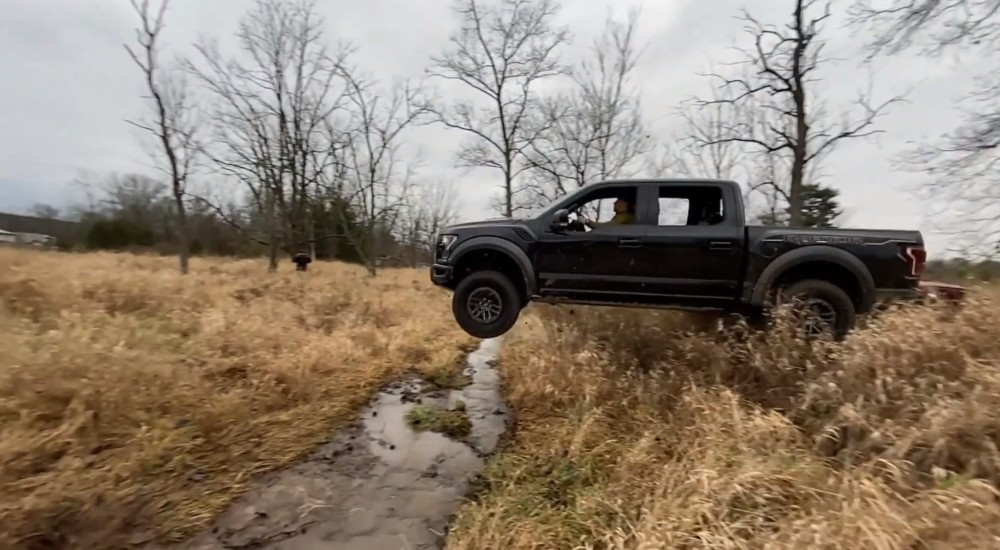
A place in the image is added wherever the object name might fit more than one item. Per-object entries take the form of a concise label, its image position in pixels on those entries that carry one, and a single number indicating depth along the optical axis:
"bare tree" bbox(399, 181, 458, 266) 36.28
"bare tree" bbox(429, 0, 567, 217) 18.94
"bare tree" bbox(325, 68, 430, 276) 22.67
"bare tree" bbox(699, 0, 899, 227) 10.20
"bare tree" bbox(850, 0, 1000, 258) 7.04
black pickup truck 4.71
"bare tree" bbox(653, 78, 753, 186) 11.49
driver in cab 5.46
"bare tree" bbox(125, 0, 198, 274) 13.93
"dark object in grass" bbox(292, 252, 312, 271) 18.73
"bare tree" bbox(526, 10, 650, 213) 18.81
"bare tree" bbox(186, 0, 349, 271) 19.81
